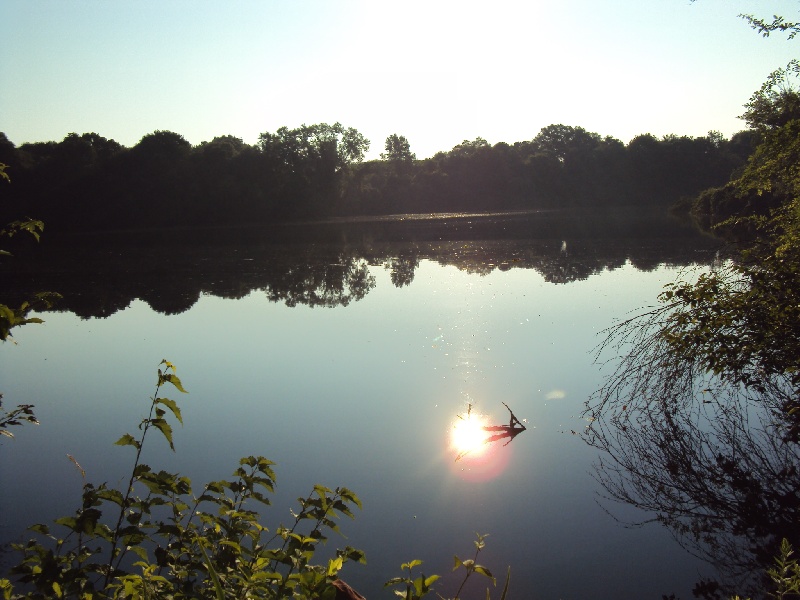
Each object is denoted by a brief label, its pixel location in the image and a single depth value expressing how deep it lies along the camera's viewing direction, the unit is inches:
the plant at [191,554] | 96.6
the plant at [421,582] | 94.5
